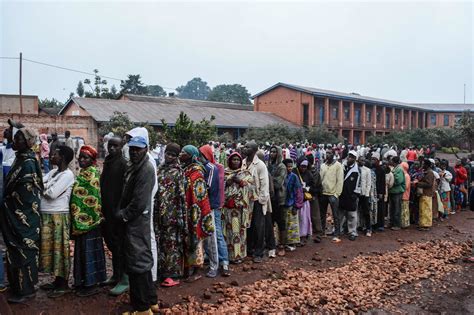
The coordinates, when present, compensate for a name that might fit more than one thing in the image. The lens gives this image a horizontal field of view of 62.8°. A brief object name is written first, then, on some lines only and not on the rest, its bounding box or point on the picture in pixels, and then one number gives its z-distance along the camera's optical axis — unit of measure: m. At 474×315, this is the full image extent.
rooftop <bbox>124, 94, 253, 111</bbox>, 34.35
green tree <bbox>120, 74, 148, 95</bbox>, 47.88
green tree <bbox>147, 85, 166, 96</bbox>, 71.89
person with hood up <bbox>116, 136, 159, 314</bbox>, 3.84
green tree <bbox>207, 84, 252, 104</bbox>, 62.88
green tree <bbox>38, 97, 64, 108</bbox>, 42.40
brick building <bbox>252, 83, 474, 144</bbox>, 35.25
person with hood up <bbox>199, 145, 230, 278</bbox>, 5.41
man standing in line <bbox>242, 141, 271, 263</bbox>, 6.18
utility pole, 26.21
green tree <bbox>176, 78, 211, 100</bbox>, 104.00
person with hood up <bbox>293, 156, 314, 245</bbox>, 7.61
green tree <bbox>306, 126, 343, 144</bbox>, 30.00
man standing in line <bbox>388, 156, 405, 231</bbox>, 8.95
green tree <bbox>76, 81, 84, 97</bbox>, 47.47
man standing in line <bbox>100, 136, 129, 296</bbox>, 4.56
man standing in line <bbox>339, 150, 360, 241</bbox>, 7.83
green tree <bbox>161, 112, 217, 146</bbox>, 8.46
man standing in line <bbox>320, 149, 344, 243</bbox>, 7.83
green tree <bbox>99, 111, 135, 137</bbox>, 19.36
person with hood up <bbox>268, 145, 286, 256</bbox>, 6.81
